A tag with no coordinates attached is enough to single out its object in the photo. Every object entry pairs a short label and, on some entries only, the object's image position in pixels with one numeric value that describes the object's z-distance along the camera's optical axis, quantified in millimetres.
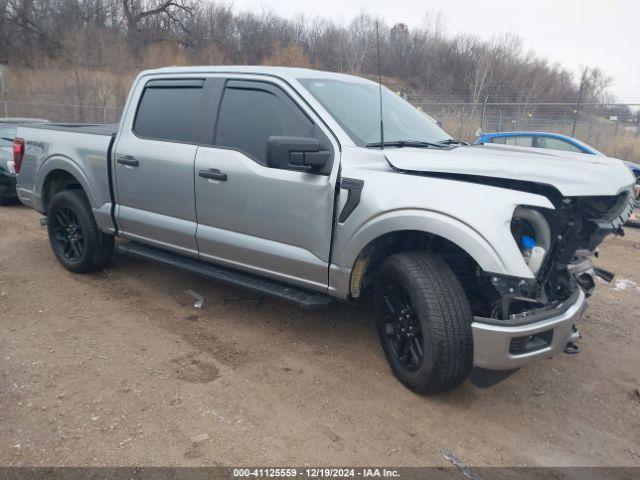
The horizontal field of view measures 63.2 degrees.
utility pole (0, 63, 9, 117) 24016
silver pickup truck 2924
